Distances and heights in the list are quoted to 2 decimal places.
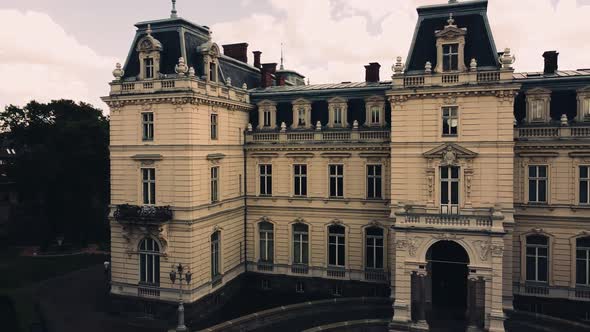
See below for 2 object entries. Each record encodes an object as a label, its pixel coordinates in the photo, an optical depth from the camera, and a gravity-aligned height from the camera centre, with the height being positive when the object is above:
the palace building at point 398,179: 30.16 -1.28
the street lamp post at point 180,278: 28.67 -7.88
